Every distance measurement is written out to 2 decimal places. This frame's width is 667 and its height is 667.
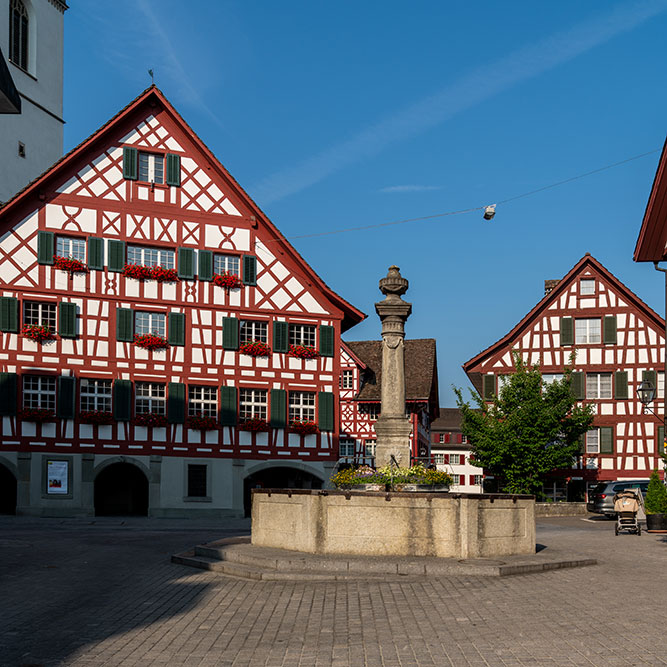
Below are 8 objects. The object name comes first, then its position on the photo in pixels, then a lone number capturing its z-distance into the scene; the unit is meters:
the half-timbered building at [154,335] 31.70
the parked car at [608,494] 32.25
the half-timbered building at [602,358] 45.03
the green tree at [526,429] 39.59
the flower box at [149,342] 33.03
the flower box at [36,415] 31.06
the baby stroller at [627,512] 22.56
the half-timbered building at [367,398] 50.78
